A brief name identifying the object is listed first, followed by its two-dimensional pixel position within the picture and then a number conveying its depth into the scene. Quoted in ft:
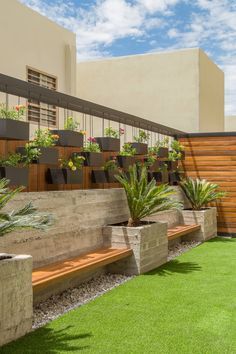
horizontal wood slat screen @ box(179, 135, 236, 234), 28.09
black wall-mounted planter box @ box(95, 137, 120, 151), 18.47
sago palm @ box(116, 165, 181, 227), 17.70
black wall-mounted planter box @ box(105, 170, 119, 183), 18.28
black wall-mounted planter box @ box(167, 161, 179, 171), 26.84
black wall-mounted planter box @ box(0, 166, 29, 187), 12.32
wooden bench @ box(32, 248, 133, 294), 11.42
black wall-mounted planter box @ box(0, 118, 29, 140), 12.49
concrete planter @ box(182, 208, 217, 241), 25.22
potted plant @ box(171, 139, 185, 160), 28.14
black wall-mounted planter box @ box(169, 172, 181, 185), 26.91
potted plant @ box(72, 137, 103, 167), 16.98
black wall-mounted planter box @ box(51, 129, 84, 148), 15.53
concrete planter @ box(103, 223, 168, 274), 16.37
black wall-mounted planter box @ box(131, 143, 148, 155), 21.59
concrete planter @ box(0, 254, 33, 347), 9.12
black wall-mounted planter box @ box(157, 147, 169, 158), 25.30
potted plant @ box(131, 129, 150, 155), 21.66
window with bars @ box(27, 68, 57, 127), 28.94
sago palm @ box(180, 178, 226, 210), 26.55
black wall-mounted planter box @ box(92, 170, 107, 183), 17.75
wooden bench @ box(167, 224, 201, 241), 20.69
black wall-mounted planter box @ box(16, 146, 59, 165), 13.52
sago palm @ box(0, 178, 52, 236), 9.29
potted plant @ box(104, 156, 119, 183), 18.30
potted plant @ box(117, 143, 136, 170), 19.71
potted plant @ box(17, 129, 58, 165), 13.66
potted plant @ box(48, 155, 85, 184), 14.96
